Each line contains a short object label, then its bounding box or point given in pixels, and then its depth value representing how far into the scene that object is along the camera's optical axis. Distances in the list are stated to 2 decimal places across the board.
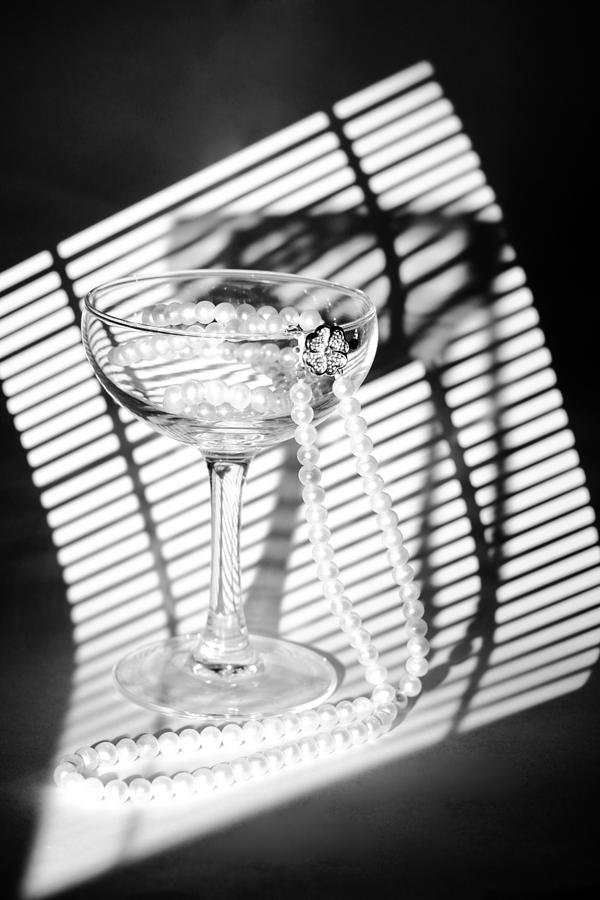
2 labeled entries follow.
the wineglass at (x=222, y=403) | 0.75
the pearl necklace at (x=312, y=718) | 0.69
